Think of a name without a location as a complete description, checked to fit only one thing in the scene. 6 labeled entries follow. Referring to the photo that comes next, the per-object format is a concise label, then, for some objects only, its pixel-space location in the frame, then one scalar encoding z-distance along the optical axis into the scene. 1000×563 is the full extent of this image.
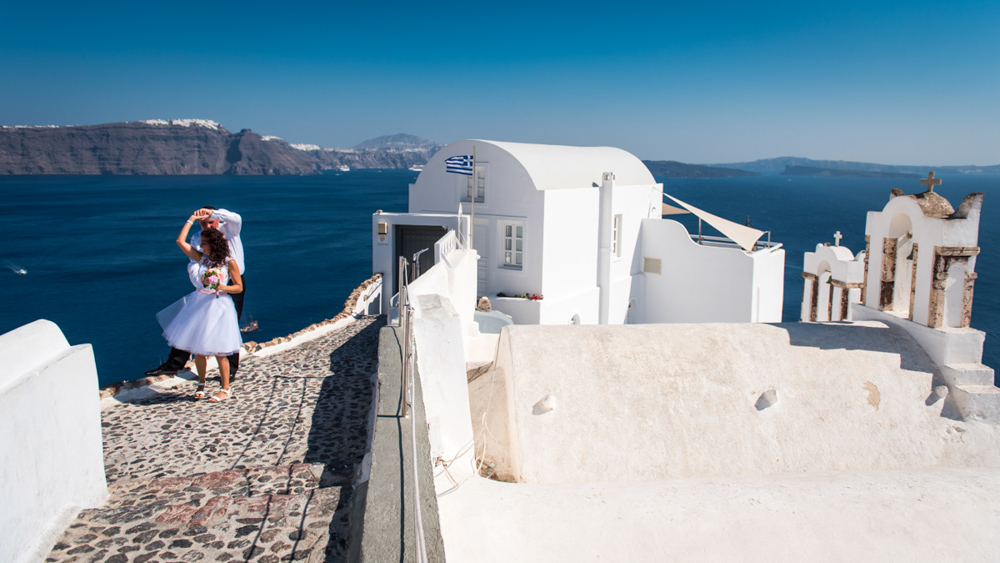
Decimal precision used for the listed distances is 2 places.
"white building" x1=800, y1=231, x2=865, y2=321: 14.56
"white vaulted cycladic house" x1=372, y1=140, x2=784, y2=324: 19.25
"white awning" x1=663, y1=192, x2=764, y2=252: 22.23
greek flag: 19.73
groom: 7.64
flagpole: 19.78
